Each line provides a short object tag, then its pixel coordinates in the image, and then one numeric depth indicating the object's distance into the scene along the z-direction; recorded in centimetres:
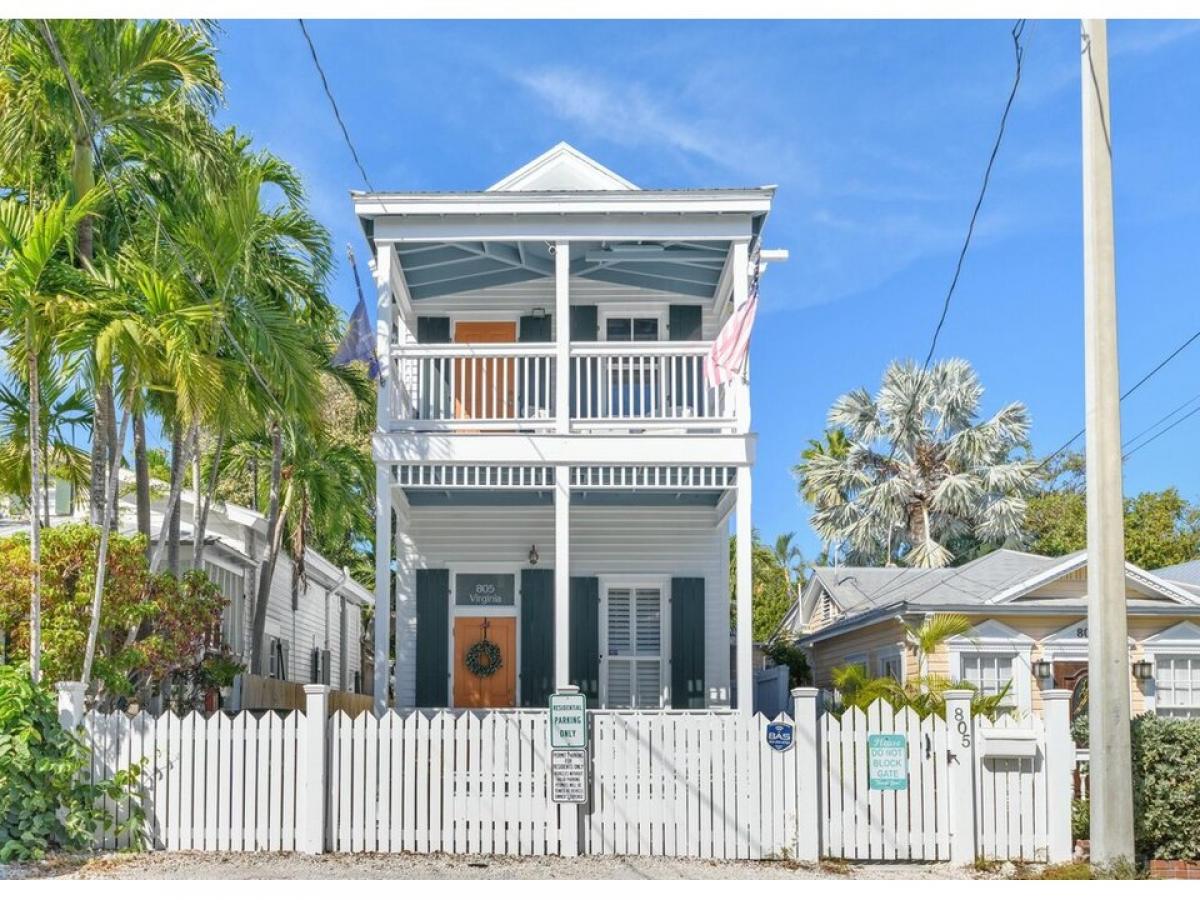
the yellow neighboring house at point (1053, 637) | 1669
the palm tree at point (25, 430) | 1227
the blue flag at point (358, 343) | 1359
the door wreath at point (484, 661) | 1559
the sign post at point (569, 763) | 1041
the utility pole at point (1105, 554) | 887
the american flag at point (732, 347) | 1311
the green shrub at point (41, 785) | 967
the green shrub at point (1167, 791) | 962
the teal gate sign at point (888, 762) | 1026
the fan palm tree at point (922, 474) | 2916
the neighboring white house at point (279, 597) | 1817
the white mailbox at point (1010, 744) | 1016
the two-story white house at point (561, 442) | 1362
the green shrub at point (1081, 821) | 1023
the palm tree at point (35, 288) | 1020
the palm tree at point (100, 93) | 1130
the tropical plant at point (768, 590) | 3566
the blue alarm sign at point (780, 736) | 1040
